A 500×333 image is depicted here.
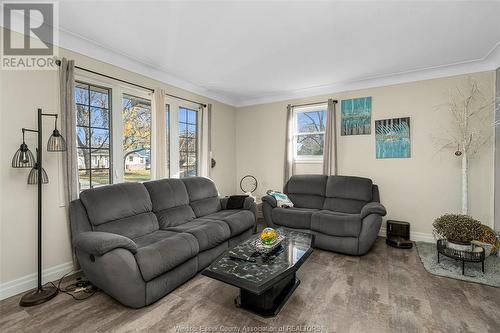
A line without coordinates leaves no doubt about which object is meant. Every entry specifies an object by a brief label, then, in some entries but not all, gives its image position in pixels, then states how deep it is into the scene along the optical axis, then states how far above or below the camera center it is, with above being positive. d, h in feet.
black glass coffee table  5.88 -2.79
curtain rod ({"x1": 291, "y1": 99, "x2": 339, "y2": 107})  14.24 +3.98
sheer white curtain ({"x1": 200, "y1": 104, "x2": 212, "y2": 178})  14.97 +1.49
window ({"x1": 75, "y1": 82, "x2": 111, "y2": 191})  9.37 +1.26
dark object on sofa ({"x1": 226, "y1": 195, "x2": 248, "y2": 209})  12.58 -1.94
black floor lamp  7.11 -0.16
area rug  8.25 -3.90
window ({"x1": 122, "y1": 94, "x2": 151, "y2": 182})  10.97 +1.32
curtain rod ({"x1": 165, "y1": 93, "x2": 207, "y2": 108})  13.18 +3.85
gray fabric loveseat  10.37 -2.30
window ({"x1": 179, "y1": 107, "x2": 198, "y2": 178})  13.98 +1.41
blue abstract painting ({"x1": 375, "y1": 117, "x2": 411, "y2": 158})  12.48 +1.54
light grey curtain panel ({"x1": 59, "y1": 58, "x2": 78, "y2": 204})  8.45 +1.62
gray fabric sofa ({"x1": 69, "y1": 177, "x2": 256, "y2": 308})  6.56 -2.43
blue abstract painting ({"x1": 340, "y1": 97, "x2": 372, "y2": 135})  13.43 +2.91
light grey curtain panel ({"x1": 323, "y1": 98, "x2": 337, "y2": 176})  14.12 +1.49
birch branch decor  10.87 +1.98
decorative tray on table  7.50 -2.60
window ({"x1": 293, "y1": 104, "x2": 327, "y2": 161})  15.11 +2.23
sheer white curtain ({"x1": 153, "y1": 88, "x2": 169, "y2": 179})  11.83 +1.68
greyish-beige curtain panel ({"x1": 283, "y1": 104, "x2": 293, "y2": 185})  15.63 +1.25
